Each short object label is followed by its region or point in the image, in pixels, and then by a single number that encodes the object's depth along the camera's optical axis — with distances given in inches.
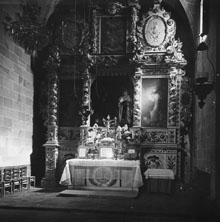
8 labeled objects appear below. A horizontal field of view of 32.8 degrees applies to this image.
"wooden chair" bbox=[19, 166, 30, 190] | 411.8
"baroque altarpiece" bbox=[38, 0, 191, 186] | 450.9
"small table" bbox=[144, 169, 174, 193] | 398.9
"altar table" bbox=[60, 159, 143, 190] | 395.9
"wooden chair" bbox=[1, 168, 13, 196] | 364.3
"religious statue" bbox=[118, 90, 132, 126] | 465.4
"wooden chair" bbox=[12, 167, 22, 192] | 390.5
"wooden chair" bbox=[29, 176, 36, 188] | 428.2
